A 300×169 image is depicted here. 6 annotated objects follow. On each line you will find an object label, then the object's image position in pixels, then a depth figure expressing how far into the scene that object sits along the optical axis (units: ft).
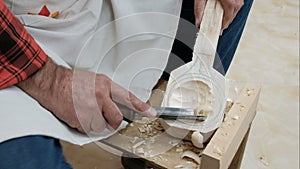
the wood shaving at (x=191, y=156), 3.54
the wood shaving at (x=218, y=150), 3.38
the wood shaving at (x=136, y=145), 3.58
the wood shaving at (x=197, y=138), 3.56
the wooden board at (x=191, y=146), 3.40
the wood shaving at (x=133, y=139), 3.63
